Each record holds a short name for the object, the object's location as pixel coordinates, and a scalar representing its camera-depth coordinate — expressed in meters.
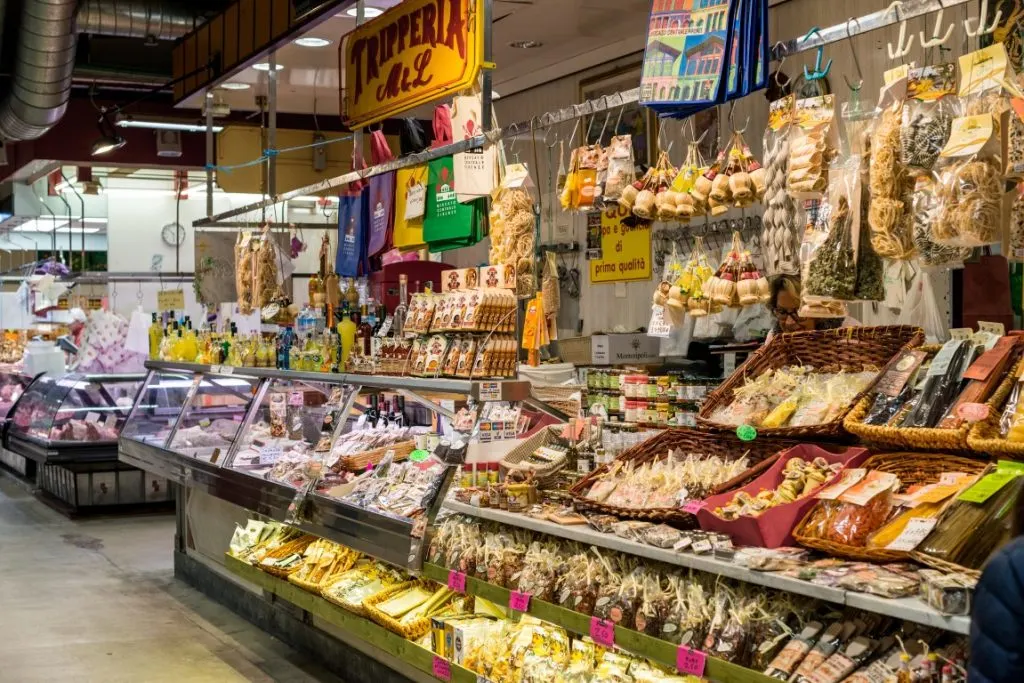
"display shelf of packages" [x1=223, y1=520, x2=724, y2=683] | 3.64
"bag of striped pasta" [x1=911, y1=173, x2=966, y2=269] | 2.84
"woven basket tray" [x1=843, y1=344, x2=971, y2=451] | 2.89
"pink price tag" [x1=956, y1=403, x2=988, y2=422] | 2.86
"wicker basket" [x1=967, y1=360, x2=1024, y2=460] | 2.76
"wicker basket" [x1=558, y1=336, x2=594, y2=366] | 8.45
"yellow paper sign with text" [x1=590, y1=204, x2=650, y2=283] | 8.10
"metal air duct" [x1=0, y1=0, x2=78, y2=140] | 8.23
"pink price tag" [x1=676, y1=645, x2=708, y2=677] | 2.95
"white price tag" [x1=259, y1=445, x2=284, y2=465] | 6.44
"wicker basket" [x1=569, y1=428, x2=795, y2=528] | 3.32
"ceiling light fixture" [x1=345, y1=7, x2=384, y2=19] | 8.26
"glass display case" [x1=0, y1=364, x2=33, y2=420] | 13.40
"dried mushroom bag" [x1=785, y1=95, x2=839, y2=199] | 3.14
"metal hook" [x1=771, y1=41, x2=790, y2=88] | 3.34
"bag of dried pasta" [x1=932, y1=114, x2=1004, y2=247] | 2.71
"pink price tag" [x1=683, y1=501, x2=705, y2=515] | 3.25
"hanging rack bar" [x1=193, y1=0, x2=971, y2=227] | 2.91
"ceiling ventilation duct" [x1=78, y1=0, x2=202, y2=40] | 9.66
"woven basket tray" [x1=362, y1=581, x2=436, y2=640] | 4.39
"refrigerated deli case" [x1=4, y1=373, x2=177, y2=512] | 10.44
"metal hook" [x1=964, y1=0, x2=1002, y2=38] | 2.78
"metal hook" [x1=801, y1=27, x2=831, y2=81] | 3.16
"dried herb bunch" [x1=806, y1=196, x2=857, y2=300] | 3.15
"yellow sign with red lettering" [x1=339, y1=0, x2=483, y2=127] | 5.00
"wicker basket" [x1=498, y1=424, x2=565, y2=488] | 4.20
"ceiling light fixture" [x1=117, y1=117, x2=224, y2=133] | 11.64
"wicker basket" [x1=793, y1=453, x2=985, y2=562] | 2.75
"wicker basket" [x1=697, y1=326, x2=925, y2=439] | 3.38
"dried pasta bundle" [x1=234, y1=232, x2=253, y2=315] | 7.59
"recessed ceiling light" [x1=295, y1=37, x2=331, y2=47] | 9.09
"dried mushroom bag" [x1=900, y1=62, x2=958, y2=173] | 2.82
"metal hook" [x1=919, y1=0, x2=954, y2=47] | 2.80
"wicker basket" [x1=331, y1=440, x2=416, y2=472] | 5.55
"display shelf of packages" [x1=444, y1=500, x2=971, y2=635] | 2.46
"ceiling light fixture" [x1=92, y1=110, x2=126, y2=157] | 10.52
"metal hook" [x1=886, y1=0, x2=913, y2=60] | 2.93
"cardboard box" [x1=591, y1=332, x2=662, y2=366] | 8.02
